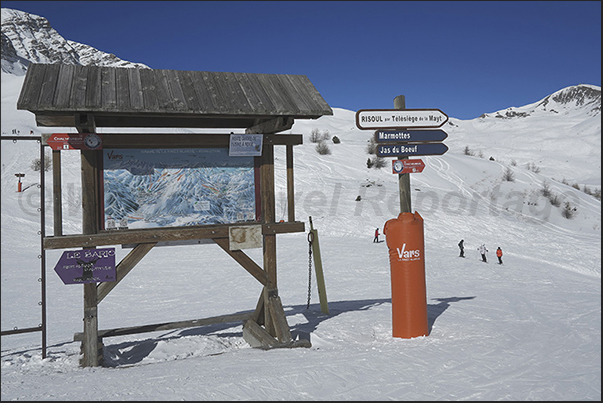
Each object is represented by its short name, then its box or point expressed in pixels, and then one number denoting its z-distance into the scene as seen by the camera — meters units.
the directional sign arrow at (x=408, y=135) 6.92
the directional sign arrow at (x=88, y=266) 5.82
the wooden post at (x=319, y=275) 8.59
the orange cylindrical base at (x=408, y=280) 6.71
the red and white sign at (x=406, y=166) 6.83
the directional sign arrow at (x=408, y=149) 6.97
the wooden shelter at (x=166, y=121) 5.68
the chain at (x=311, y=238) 8.82
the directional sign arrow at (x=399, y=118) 6.90
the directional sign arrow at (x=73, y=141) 5.72
